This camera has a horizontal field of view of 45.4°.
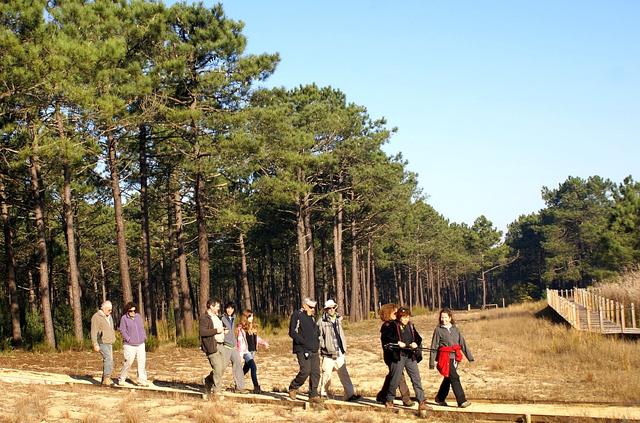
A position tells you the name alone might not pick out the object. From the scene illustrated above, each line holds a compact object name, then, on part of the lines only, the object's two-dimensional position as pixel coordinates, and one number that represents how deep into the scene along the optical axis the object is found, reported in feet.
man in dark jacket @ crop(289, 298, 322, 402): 45.93
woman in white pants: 54.90
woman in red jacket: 44.06
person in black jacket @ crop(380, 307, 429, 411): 44.04
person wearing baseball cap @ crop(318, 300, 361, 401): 47.06
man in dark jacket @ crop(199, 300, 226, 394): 48.62
